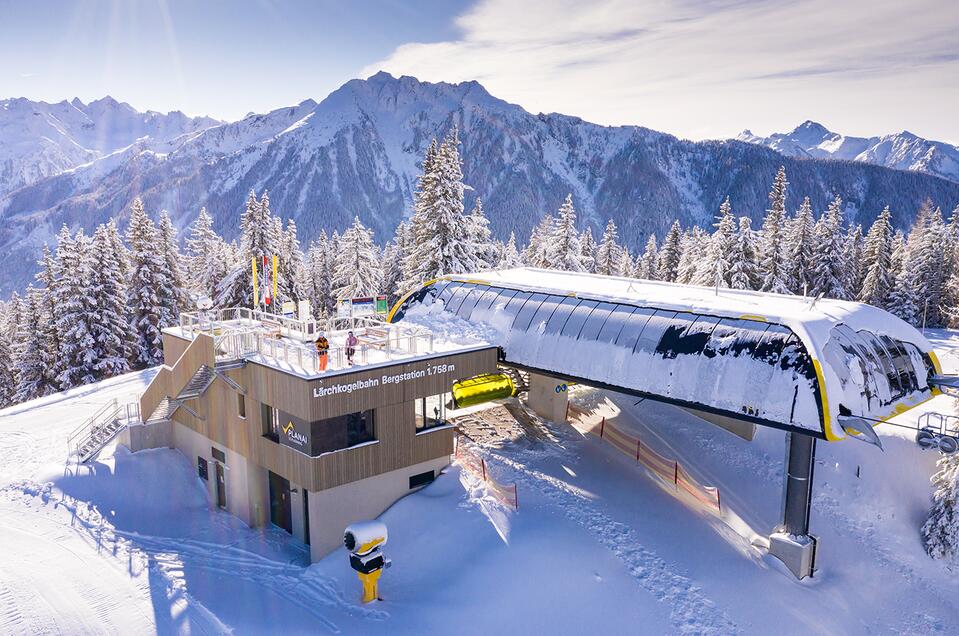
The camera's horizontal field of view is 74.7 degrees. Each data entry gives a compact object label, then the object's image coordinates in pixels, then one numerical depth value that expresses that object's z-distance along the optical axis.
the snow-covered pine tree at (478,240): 41.52
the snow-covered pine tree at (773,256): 47.59
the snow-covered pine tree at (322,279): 78.12
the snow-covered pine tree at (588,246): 69.94
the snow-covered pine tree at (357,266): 54.72
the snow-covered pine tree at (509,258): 78.14
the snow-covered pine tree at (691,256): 58.00
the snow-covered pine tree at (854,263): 59.70
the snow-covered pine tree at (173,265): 47.50
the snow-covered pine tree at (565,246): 54.88
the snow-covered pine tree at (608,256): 74.31
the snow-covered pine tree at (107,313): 42.19
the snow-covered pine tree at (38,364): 42.66
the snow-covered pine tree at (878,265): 60.75
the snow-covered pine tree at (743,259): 46.50
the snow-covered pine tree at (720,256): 46.41
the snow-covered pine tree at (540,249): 61.47
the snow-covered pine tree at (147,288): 45.88
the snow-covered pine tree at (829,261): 53.03
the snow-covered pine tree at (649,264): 84.56
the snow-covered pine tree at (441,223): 40.22
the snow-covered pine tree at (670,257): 71.31
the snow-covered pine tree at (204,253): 52.91
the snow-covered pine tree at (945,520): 19.94
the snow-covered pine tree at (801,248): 53.06
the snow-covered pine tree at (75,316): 41.25
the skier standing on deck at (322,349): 19.66
